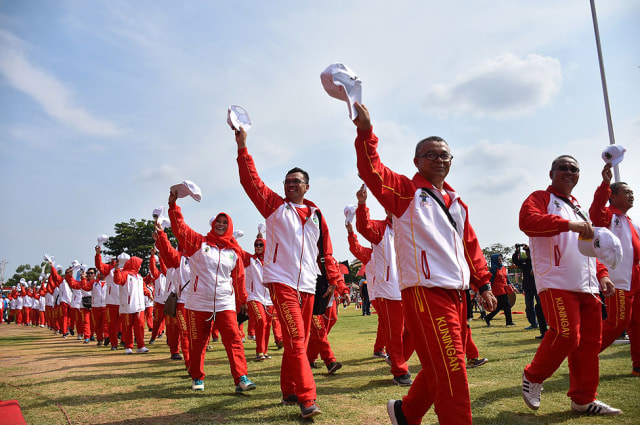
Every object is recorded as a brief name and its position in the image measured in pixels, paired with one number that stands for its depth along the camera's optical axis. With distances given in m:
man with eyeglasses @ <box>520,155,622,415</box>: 4.38
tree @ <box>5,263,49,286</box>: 77.30
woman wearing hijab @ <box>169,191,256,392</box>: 6.38
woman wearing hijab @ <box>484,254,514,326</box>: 13.48
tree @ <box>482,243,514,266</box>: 93.27
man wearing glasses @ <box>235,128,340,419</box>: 4.90
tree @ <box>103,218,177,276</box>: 50.34
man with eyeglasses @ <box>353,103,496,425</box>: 3.03
